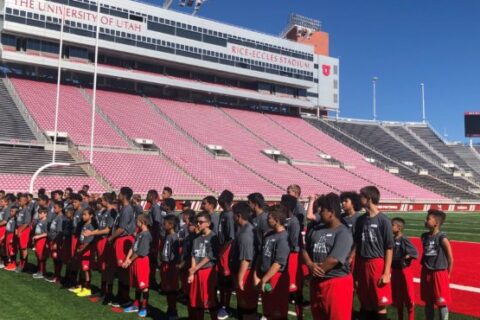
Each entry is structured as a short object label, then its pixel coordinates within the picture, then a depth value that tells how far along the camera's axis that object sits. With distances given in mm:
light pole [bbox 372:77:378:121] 65650
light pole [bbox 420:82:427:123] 64053
